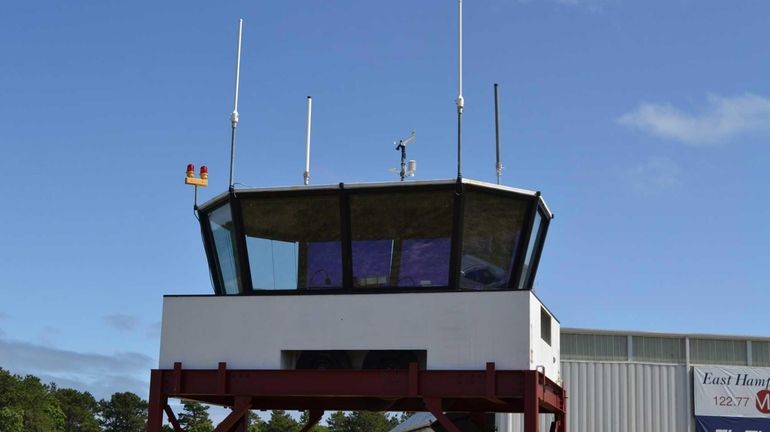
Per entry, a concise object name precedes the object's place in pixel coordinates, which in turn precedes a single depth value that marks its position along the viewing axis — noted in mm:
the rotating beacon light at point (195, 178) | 21672
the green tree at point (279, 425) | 155000
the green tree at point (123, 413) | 170000
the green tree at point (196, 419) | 139875
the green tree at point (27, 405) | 121500
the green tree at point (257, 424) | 145700
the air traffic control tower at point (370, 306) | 19172
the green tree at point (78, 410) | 169250
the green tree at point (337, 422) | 169375
